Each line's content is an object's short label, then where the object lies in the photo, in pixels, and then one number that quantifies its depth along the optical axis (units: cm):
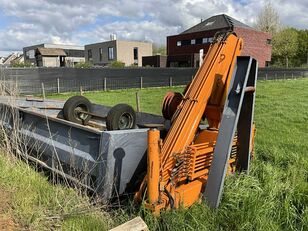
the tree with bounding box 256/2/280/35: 5004
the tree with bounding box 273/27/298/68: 4605
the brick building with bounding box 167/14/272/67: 3885
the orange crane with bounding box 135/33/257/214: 266
